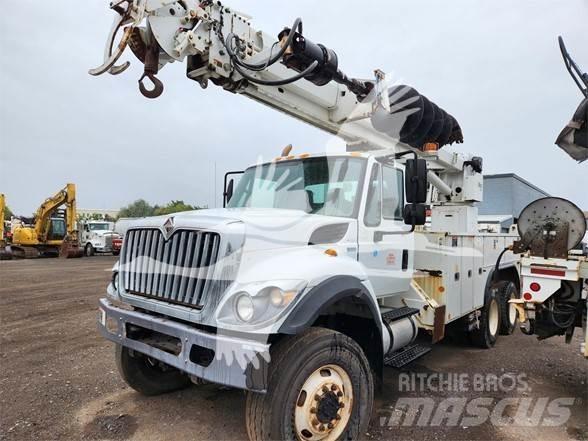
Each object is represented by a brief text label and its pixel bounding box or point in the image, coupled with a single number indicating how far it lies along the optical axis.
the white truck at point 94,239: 24.30
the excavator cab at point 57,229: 22.59
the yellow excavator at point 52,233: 21.20
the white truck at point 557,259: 3.95
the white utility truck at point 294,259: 2.59
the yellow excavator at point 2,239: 21.64
